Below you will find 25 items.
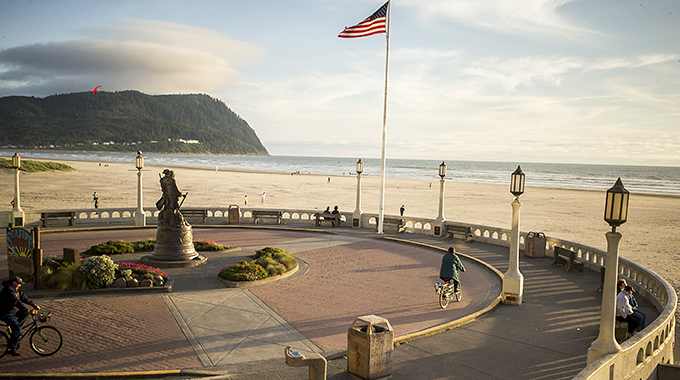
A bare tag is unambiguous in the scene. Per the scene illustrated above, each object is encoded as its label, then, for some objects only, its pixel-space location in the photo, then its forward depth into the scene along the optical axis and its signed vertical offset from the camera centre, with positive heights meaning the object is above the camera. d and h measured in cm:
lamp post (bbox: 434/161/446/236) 2233 -273
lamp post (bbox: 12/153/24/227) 2162 -303
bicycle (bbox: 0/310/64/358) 805 -372
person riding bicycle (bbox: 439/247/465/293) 1194 -281
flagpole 2296 +241
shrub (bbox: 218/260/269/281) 1350 -359
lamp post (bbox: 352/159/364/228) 2566 -313
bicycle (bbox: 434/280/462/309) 1172 -344
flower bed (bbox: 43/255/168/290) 1205 -350
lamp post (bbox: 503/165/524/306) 1204 -296
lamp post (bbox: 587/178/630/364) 703 -177
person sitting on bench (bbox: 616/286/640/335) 941 -303
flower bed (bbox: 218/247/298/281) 1358 -357
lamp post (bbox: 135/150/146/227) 2291 -310
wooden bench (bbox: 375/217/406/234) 2421 -333
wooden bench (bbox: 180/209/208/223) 2538 -322
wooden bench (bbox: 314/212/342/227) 2589 -328
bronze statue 1539 -162
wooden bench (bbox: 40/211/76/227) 2259 -329
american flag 2252 +755
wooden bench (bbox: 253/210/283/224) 2619 -318
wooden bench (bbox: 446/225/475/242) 2165 -326
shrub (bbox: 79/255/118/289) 1205 -329
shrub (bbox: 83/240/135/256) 1656 -363
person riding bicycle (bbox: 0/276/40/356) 773 -285
